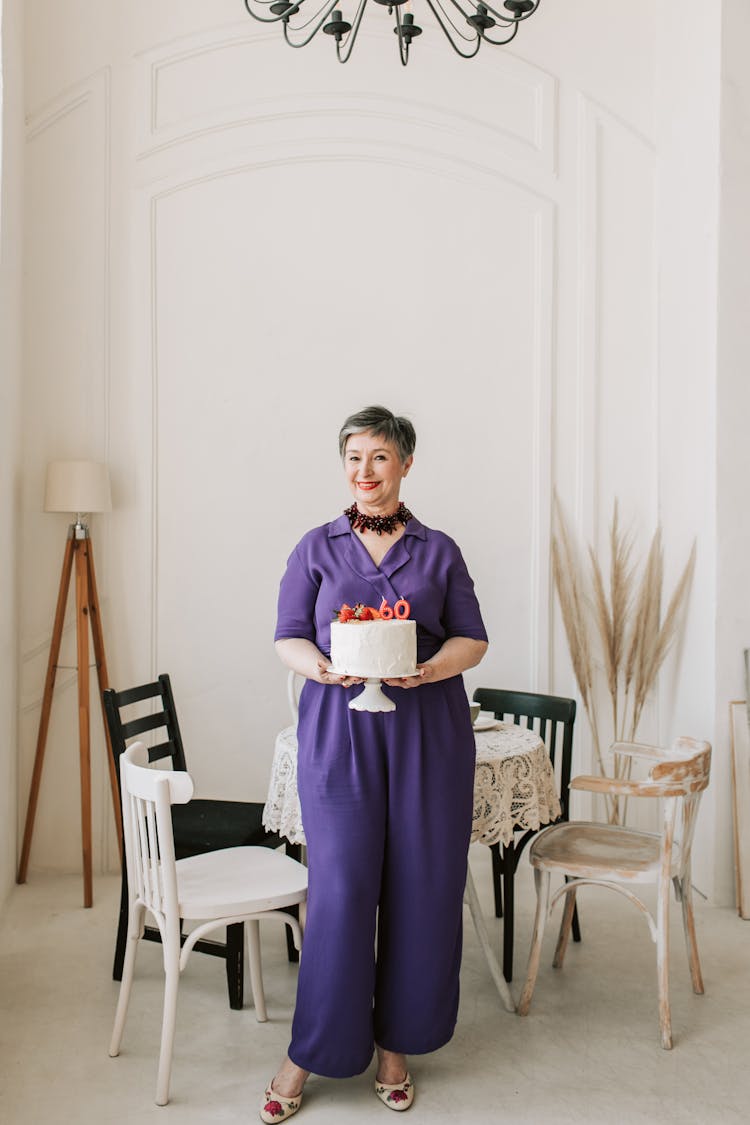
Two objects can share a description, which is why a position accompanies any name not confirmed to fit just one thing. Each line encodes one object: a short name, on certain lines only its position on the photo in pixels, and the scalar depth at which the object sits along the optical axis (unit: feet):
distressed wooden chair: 8.78
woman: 7.58
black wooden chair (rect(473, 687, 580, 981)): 9.96
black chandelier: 7.23
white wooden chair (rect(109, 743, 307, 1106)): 7.63
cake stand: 7.22
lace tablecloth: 9.12
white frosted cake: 7.14
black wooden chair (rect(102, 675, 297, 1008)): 9.19
